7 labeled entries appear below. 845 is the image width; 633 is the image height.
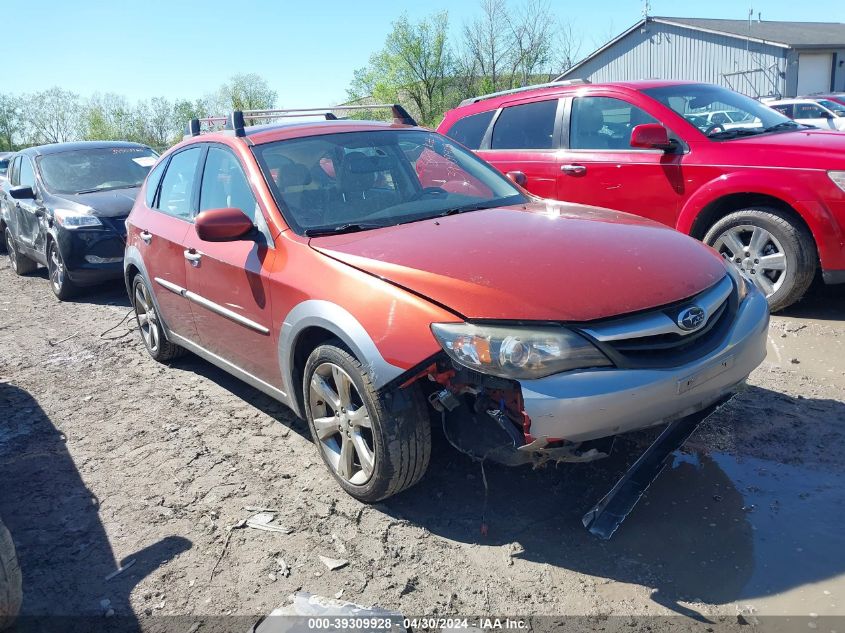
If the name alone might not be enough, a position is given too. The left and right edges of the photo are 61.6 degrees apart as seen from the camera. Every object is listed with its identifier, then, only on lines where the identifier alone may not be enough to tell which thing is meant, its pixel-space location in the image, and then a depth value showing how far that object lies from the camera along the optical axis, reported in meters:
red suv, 5.07
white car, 18.58
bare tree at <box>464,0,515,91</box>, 34.00
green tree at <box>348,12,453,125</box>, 34.94
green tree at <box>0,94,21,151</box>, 57.88
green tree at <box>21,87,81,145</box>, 58.31
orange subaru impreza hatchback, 2.64
